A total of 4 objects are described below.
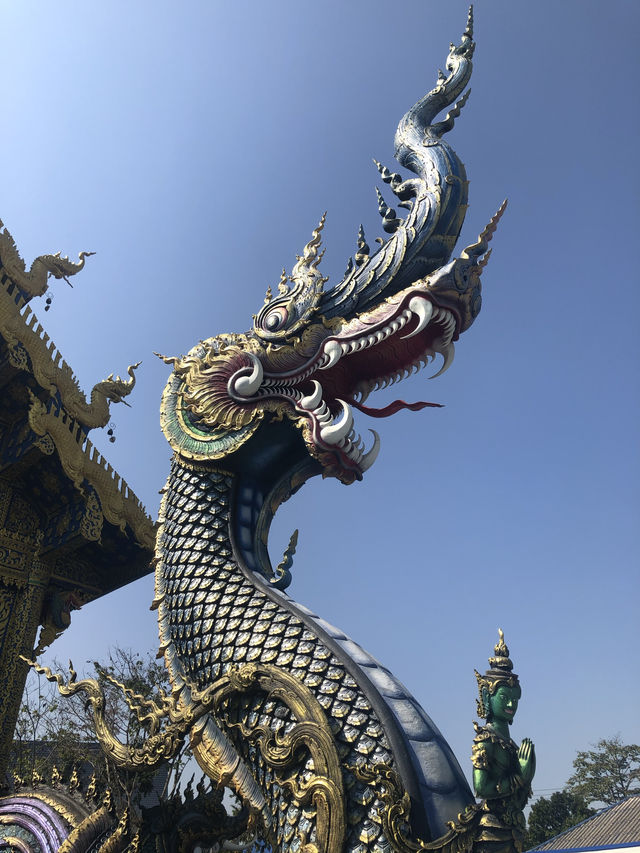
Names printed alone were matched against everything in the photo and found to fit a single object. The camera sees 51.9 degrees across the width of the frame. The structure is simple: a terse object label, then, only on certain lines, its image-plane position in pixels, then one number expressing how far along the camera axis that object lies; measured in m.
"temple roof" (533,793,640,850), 14.10
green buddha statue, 2.23
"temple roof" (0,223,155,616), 6.25
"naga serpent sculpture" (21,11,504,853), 2.53
